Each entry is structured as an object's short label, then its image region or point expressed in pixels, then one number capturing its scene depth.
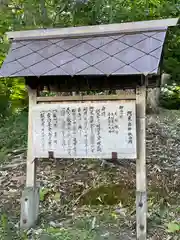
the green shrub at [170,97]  7.16
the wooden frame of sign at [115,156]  2.75
